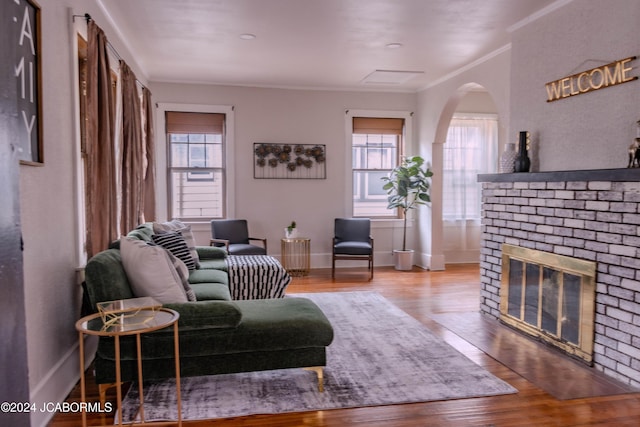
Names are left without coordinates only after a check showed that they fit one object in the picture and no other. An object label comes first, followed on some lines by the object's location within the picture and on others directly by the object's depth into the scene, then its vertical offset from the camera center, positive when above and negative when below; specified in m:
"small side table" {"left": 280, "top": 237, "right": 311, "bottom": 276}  7.02 -0.98
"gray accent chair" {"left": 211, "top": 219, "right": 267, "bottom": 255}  6.09 -0.63
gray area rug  2.69 -1.20
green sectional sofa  2.65 -0.85
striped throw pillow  4.38 -0.51
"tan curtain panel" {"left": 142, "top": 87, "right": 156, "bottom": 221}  5.63 +0.28
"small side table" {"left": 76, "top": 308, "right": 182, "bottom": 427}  2.13 -0.62
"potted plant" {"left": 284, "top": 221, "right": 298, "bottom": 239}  6.78 -0.59
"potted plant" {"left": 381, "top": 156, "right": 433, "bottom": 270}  7.00 +0.02
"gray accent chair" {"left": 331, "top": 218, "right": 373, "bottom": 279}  6.52 -0.66
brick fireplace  3.00 -0.31
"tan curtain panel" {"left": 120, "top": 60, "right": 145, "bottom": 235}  4.27 +0.35
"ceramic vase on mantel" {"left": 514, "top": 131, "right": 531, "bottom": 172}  4.14 +0.30
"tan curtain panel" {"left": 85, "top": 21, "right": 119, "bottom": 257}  3.17 +0.30
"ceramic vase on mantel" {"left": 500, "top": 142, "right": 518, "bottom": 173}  4.25 +0.27
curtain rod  3.14 +1.15
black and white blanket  4.59 -0.87
